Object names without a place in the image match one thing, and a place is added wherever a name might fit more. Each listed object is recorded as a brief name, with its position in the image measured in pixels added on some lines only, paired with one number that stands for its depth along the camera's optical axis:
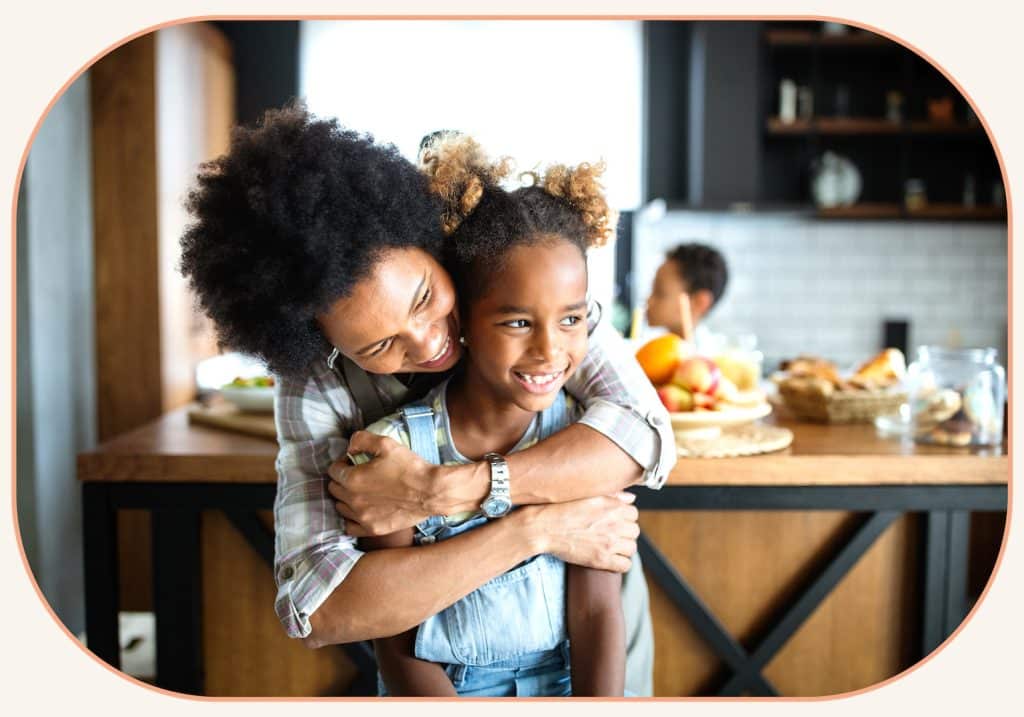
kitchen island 1.23
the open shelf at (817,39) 3.19
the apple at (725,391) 1.31
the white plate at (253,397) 1.51
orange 1.31
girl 0.79
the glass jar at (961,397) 1.27
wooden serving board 1.39
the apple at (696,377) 1.28
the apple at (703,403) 1.27
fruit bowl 1.23
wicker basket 1.46
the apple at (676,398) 1.25
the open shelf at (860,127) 3.22
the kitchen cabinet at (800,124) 3.22
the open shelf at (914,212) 3.24
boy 2.65
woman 0.74
